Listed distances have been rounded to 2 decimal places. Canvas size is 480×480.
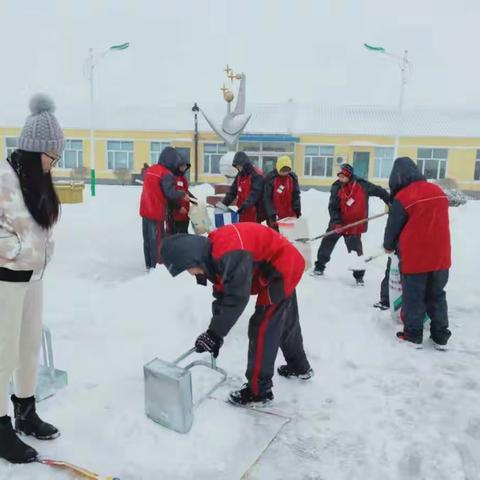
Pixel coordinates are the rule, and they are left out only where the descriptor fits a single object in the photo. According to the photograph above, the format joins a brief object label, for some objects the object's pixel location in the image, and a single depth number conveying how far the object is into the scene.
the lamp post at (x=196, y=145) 26.00
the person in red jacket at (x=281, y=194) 6.49
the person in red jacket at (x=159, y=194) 5.83
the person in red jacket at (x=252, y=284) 2.55
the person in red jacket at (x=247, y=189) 6.61
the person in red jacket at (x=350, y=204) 5.69
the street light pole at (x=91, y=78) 17.61
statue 13.14
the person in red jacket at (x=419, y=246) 3.77
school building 26.59
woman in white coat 2.11
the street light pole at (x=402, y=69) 17.84
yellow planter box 14.58
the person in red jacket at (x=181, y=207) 6.05
